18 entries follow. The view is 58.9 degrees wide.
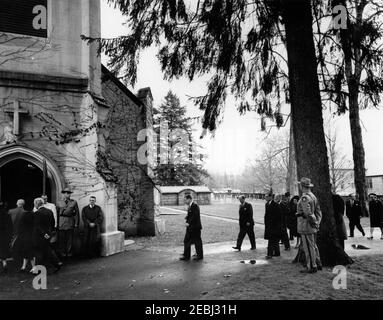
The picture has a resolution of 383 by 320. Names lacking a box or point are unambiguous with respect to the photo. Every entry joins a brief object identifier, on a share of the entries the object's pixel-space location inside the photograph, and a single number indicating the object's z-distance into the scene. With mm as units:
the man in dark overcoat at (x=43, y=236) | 7824
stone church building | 9773
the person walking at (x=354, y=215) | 12914
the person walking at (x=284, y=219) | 10562
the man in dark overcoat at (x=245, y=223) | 10484
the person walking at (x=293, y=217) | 11570
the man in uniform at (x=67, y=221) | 9609
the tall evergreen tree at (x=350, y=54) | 7387
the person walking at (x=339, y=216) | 8642
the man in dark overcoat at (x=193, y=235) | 9203
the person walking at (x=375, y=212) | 12328
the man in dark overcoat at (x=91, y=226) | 9953
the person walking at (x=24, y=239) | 8219
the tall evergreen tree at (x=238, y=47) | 7758
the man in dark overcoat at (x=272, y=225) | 9359
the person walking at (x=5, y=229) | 8555
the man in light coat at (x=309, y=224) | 7055
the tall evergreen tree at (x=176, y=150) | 44031
